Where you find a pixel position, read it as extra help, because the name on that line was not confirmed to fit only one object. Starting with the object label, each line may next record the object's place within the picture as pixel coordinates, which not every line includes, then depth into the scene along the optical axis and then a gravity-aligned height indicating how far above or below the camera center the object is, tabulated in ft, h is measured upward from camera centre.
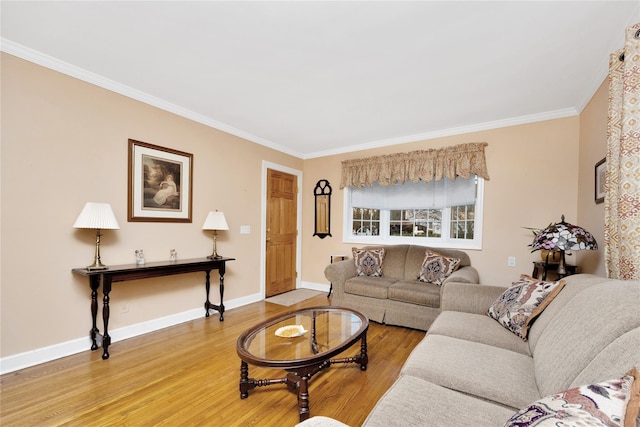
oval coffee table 5.28 -2.97
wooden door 14.64 -1.08
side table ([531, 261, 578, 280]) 9.08 -1.77
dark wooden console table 7.76 -1.99
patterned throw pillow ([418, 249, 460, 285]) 10.67 -2.10
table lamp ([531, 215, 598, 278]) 7.07 -0.58
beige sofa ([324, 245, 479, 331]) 9.85 -2.87
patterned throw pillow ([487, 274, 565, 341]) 5.73 -1.95
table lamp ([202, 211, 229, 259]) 10.82 -0.39
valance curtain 11.81 +2.37
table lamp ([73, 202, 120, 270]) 7.50 -0.24
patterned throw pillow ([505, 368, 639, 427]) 1.86 -1.40
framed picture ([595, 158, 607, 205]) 7.75 +1.10
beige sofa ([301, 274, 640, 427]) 3.18 -2.48
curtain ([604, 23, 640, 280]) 4.69 +1.07
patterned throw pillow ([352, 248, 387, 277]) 12.38 -2.16
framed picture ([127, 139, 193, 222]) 9.36 +1.04
